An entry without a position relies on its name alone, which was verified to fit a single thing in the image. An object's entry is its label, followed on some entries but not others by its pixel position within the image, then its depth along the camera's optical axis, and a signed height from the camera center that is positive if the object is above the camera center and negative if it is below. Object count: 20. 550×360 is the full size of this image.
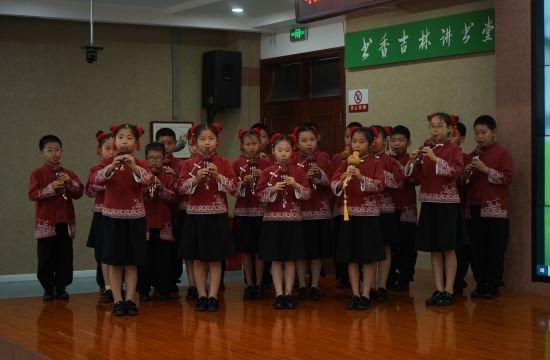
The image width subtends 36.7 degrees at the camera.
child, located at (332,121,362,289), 6.95 -0.49
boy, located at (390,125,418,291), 7.33 -0.44
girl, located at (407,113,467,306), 6.46 -0.26
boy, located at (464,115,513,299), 6.83 -0.28
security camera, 8.11 +1.21
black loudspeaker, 10.35 +1.20
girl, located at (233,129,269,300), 7.10 -0.32
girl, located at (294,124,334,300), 6.89 -0.31
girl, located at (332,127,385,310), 6.39 -0.35
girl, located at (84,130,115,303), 6.85 -0.28
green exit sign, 10.02 +1.71
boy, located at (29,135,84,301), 7.05 -0.37
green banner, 7.99 +1.40
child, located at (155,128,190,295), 7.18 +0.07
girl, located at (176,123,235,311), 6.36 -0.28
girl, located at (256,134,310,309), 6.50 -0.38
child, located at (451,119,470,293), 7.07 -0.74
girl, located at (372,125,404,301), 6.89 -0.26
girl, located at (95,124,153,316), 6.13 -0.25
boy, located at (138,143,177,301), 6.90 -0.46
